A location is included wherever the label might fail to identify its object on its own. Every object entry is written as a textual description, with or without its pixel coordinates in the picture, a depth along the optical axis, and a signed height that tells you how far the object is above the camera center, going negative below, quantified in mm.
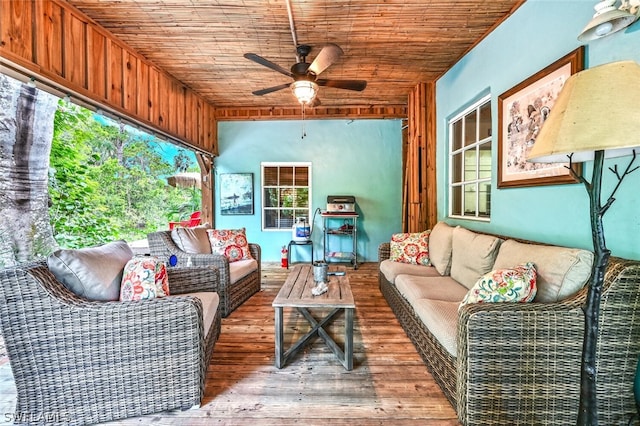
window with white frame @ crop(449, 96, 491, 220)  3045 +525
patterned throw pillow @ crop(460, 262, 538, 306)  1519 -443
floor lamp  918 +250
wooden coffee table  1992 -690
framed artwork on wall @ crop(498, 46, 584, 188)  1898 +692
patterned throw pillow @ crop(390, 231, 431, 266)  3291 -502
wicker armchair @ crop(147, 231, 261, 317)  2861 -559
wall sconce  1414 +961
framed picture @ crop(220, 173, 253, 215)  5559 +277
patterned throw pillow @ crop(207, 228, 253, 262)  3432 -453
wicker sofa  1390 -759
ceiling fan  2641 +1315
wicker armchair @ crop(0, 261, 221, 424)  1425 -760
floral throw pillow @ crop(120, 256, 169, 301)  1704 -451
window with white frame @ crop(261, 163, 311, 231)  5566 +256
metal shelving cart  5082 -494
